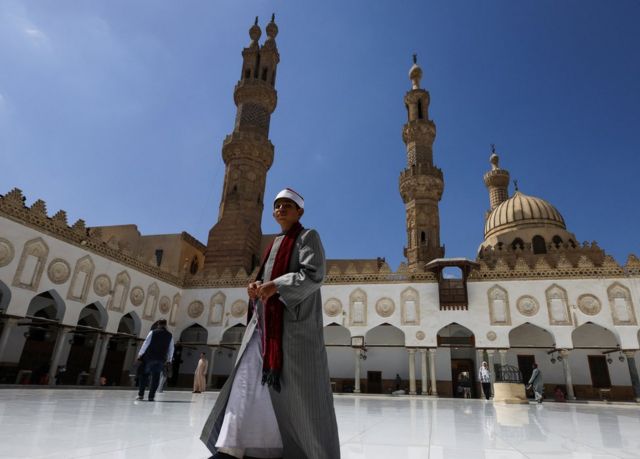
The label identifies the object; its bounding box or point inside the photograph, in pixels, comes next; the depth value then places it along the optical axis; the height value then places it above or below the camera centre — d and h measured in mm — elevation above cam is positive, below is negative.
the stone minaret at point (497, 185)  32906 +15484
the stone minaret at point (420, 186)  21906 +10653
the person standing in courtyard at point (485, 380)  14085 +200
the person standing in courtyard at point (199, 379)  12306 -235
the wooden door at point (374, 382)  18859 -78
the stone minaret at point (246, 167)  22250 +11469
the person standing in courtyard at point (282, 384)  1930 -39
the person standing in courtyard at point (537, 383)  12509 +169
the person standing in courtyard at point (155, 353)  7415 +260
